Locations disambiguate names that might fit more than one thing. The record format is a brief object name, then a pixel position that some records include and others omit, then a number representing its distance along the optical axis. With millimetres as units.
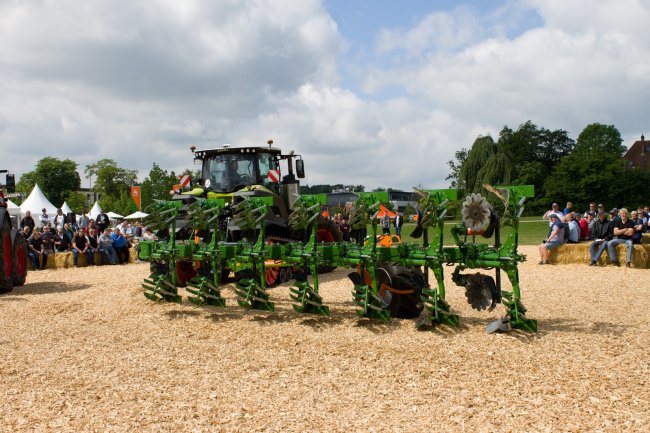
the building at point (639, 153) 75438
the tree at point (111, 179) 68750
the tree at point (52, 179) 67938
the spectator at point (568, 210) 14949
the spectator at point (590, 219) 14031
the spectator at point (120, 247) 16469
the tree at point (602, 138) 64688
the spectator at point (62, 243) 16047
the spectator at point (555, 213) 14352
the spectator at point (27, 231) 15531
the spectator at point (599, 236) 13234
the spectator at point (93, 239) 16094
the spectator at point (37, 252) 14898
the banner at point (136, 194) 24016
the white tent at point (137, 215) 29488
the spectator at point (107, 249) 16203
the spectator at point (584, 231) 14523
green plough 6359
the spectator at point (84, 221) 19766
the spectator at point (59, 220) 18312
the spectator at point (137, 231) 19872
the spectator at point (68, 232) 16109
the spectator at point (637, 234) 13242
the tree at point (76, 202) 57947
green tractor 10680
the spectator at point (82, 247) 15766
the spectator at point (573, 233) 14031
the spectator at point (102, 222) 18562
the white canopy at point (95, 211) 29934
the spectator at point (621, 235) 13039
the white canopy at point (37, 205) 26453
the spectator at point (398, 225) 21178
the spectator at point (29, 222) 15885
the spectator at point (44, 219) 17430
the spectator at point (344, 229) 16859
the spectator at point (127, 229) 19575
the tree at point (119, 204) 51125
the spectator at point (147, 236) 18047
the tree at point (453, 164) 65081
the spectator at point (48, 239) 15672
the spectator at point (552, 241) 13625
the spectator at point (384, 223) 19822
